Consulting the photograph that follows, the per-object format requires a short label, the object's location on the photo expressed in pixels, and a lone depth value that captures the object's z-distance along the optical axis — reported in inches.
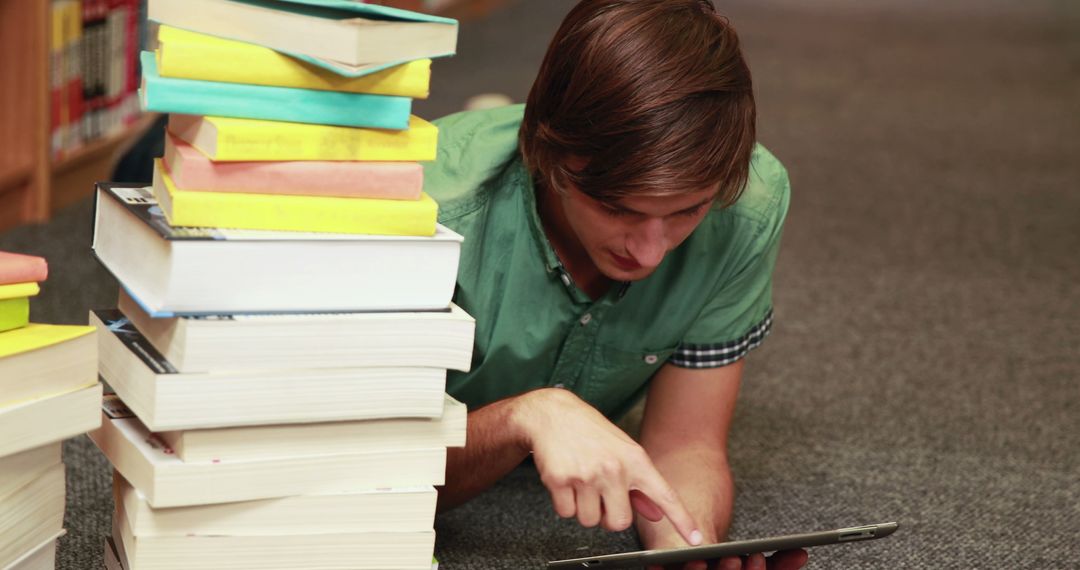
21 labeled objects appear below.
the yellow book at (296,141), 73.1
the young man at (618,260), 82.4
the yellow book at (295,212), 73.3
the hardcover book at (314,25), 72.9
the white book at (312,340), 72.7
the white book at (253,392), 72.7
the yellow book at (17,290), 73.7
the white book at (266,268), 72.5
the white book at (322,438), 74.0
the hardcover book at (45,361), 72.8
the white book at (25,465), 74.4
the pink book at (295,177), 73.5
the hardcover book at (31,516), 74.8
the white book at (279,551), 75.3
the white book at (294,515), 75.0
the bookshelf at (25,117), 148.8
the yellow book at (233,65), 72.9
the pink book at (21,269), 73.8
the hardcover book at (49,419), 73.0
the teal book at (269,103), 73.1
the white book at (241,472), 73.8
